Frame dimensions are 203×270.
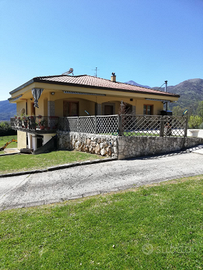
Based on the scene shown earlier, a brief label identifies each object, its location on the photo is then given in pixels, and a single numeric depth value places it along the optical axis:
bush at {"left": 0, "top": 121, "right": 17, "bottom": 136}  36.00
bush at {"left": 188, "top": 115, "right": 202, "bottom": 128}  20.79
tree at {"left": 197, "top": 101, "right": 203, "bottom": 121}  53.34
